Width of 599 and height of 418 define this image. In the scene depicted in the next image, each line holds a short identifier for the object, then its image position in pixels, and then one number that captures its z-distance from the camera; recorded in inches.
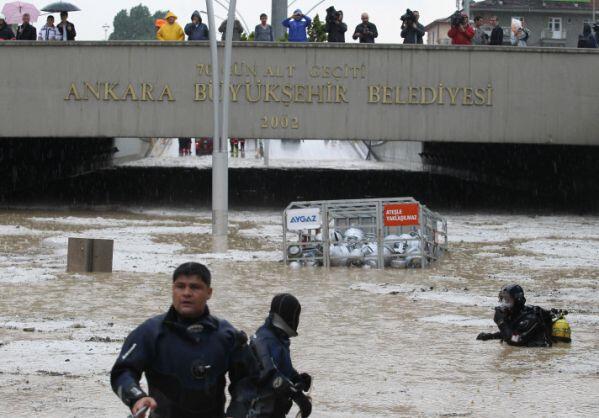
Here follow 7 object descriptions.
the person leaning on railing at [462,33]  1467.8
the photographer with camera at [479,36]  1504.7
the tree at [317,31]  2711.6
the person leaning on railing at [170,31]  1475.1
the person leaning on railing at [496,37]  1495.1
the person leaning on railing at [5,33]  1467.8
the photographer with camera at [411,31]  1461.7
